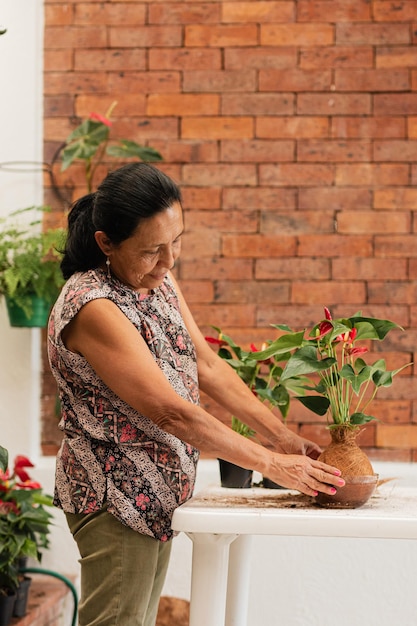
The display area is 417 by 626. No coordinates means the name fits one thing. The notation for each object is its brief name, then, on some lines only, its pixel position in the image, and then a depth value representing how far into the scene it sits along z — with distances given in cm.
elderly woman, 169
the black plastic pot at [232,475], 215
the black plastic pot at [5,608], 264
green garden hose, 313
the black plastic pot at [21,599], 274
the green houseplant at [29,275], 310
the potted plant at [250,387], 215
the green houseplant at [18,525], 265
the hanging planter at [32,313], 316
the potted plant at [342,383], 172
